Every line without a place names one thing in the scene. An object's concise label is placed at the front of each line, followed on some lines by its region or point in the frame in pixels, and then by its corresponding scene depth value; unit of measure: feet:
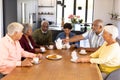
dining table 6.32
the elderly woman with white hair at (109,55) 8.01
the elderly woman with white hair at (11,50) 7.44
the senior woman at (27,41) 10.28
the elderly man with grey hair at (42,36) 13.70
